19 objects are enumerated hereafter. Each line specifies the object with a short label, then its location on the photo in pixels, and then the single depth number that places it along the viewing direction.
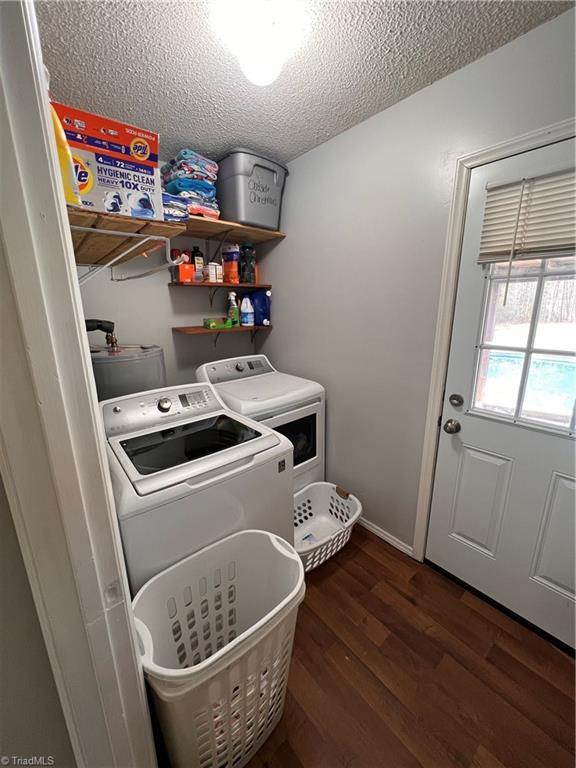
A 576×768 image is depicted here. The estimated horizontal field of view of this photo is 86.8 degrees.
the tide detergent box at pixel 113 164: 0.98
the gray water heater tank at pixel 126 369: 1.49
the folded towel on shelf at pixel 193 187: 1.72
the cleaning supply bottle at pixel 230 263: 2.13
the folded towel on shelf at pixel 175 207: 1.61
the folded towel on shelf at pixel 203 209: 1.74
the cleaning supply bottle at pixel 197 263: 2.01
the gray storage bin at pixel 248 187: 1.80
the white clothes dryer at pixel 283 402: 1.72
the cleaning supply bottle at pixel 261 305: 2.32
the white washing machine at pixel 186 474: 0.99
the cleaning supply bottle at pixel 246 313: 2.29
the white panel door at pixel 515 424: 1.19
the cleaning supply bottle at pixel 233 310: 2.22
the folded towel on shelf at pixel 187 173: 1.73
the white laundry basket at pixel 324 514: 1.72
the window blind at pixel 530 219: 1.10
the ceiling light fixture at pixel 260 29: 0.97
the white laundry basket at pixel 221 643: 0.76
